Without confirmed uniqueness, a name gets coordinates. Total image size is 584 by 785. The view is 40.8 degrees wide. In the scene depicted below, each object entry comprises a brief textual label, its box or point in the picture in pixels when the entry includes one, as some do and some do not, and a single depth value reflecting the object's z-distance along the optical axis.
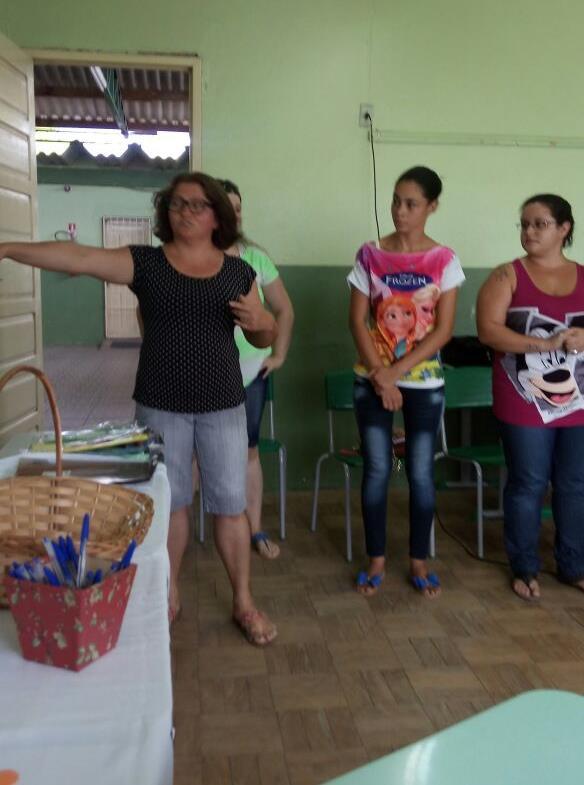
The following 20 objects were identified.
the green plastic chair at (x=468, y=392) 3.54
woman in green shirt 2.98
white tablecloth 0.77
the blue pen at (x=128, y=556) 0.99
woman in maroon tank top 2.75
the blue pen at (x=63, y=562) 0.95
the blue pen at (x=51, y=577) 0.93
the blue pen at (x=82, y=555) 0.94
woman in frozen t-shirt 2.72
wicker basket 1.19
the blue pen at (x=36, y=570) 0.94
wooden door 3.50
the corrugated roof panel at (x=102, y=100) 6.47
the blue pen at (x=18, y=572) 0.94
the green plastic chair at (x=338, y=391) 3.52
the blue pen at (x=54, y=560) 0.95
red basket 0.91
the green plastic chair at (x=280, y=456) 3.42
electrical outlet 3.94
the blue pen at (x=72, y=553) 0.96
